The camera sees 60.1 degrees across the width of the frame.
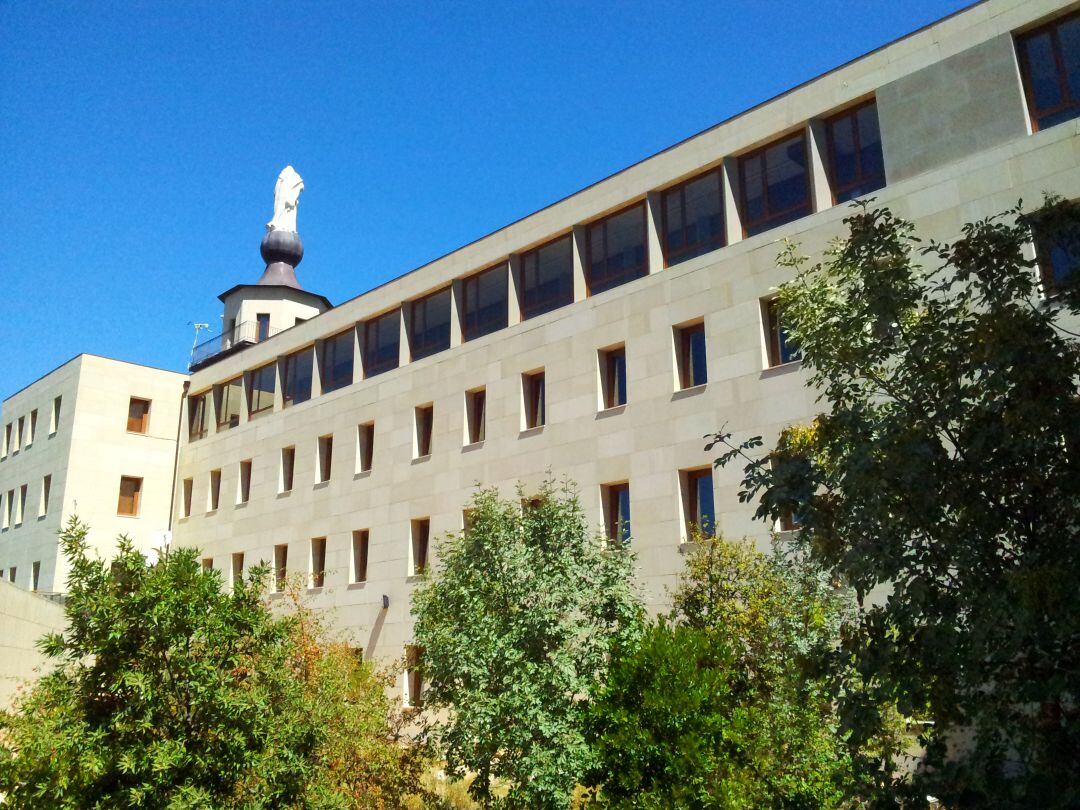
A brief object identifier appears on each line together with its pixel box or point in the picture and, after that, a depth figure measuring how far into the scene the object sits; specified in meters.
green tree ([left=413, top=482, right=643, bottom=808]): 14.61
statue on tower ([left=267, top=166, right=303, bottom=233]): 53.84
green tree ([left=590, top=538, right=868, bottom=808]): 13.61
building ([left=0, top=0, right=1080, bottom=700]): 18.95
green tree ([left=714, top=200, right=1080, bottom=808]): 7.01
